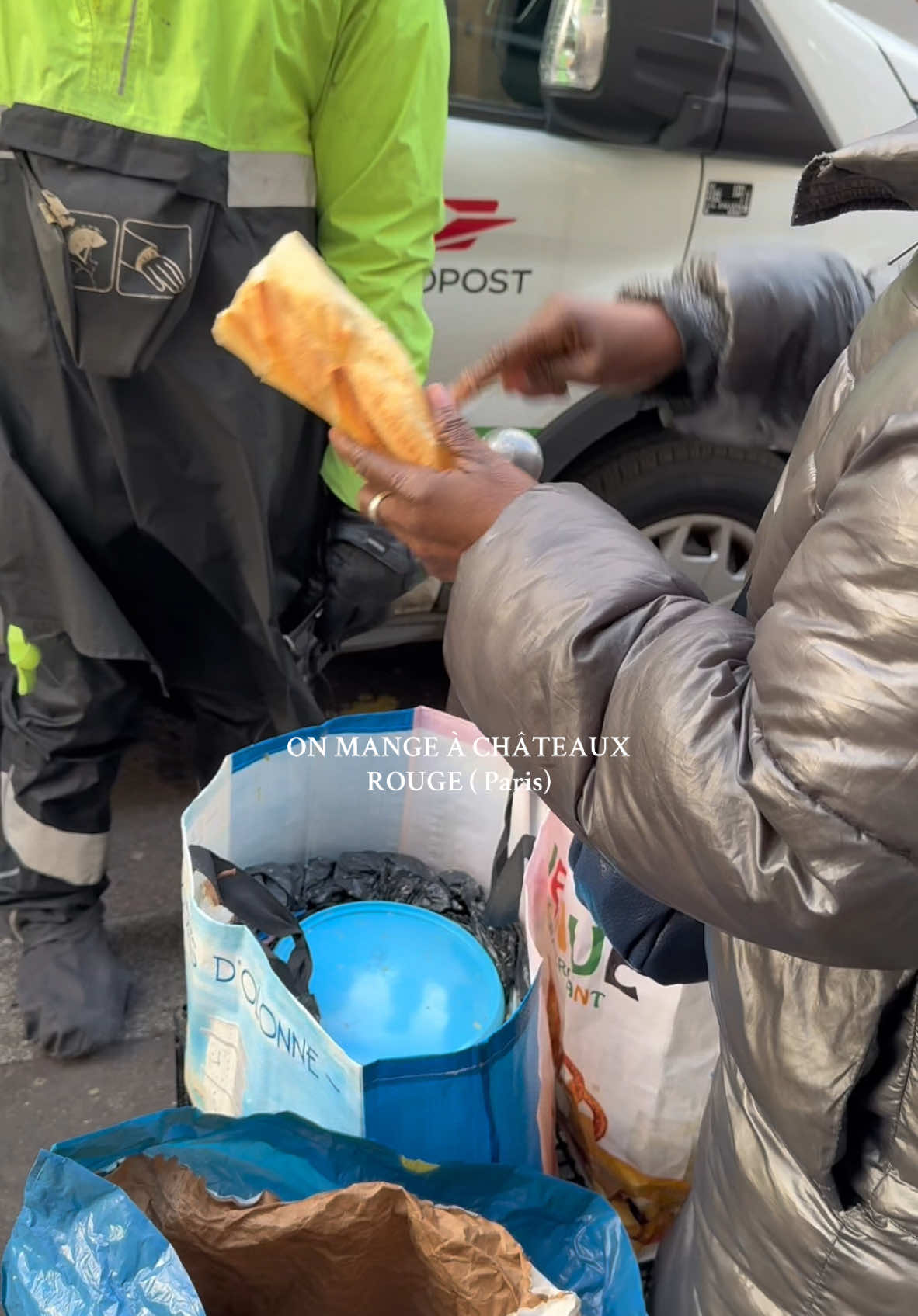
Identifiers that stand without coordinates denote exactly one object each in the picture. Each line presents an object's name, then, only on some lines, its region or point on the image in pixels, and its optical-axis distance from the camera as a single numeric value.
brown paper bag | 1.25
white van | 2.37
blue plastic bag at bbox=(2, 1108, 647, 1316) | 1.21
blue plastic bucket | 1.60
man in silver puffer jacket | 0.73
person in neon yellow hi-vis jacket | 1.60
